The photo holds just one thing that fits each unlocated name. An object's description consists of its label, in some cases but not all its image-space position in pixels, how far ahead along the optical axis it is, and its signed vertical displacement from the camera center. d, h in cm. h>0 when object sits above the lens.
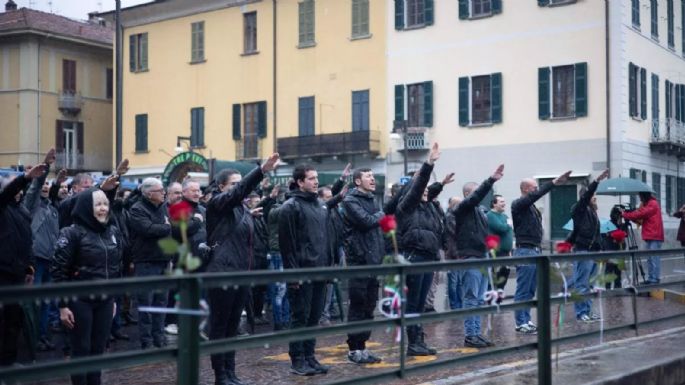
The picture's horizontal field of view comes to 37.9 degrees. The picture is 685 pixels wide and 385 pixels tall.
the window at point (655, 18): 3322 +609
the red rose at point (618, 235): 927 -34
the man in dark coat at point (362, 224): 919 -21
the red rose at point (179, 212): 487 -5
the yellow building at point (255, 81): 3594 +472
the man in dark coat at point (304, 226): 862 -21
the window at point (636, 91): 3088 +341
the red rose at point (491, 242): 734 -31
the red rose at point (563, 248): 815 -39
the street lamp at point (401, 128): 3039 +241
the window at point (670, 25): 3494 +614
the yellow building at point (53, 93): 4462 +501
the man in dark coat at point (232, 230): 750 -22
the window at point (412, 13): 3419 +649
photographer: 1733 -38
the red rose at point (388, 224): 658 -15
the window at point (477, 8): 3241 +633
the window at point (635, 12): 3133 +593
